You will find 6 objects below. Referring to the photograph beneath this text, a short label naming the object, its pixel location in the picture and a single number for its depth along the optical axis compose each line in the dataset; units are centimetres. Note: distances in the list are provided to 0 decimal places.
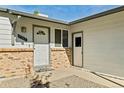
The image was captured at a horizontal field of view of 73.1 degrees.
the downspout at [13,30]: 407
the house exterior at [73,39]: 401
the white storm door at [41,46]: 481
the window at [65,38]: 591
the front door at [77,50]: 560
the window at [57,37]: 553
